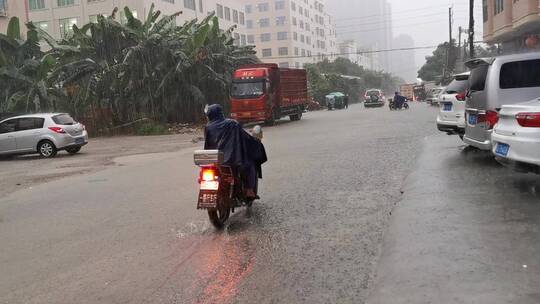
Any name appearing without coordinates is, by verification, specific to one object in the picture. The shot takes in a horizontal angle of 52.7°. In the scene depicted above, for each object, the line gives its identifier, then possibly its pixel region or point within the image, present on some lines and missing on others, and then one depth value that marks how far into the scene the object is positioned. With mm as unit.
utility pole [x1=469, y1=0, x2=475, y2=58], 35188
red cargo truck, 26875
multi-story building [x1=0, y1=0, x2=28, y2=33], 47600
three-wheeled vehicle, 50781
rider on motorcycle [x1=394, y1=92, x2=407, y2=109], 37594
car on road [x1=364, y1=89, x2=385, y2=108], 47312
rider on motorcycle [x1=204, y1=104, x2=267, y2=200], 7137
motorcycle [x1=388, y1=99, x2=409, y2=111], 37719
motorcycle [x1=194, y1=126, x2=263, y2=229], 6762
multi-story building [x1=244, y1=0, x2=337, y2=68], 109469
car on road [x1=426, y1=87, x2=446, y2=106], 38794
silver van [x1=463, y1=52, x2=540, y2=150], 8680
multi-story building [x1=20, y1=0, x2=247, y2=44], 54844
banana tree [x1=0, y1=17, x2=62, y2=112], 28109
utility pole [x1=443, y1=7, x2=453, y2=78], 59750
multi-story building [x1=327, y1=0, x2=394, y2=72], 170500
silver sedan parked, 19062
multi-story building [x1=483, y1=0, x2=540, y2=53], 25734
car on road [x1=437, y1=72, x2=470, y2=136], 12133
